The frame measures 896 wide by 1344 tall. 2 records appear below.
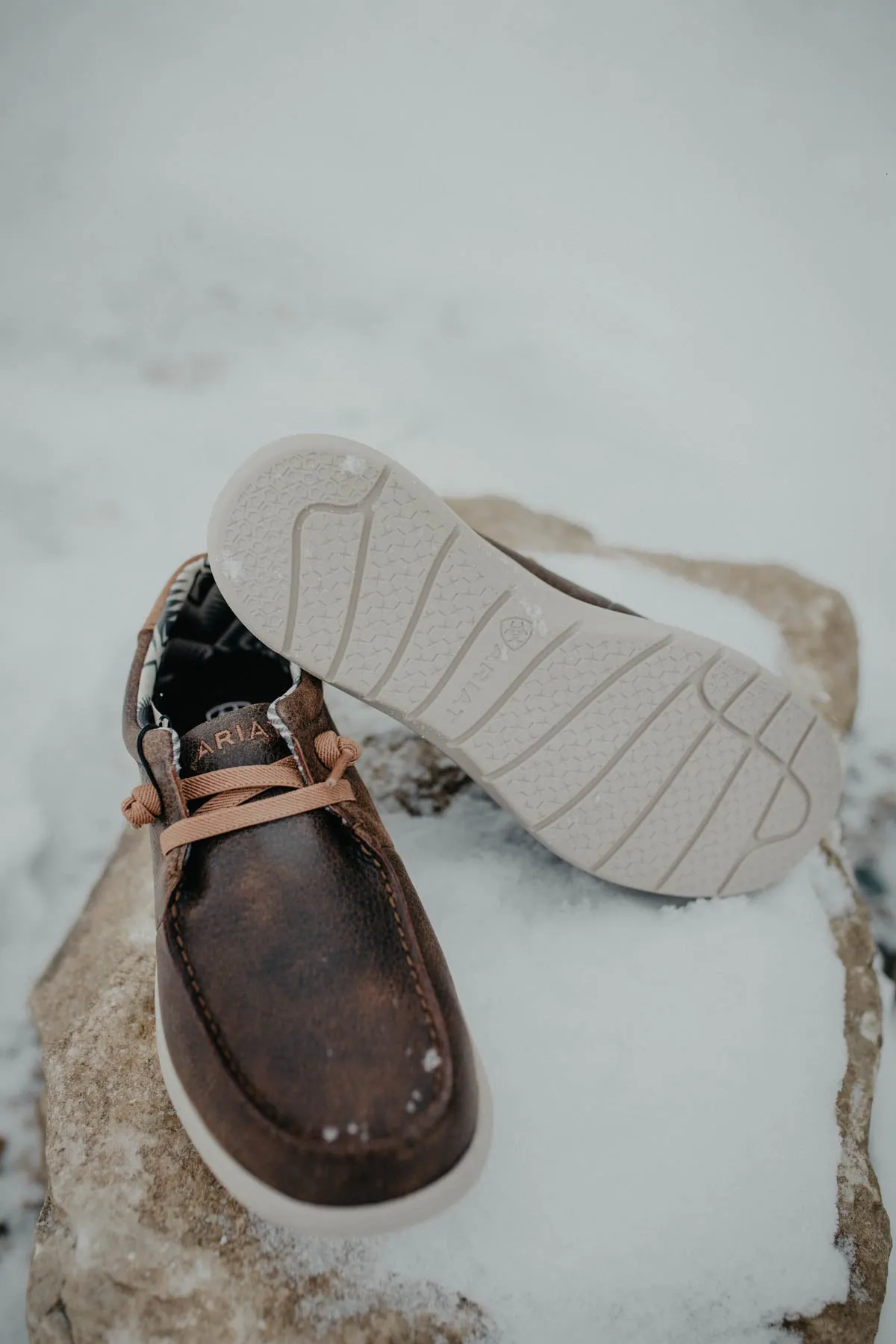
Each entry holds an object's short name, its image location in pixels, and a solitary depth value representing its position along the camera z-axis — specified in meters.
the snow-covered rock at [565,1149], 0.45
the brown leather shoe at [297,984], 0.42
